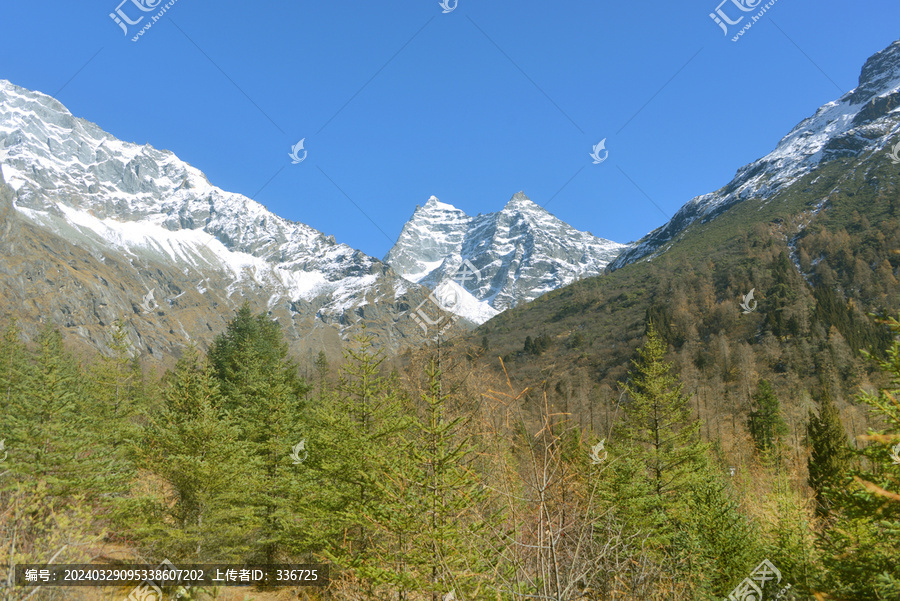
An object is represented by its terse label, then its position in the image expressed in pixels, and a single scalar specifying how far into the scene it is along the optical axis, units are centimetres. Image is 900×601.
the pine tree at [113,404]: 2015
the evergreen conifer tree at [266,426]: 1853
